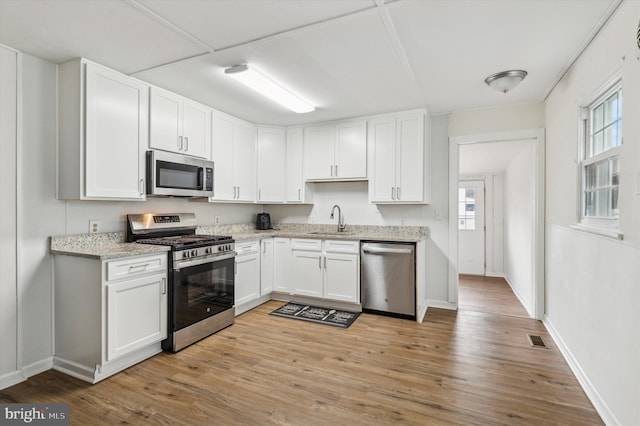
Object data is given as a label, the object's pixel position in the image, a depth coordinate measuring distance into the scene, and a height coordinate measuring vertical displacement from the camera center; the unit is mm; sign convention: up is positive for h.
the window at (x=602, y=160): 2088 +358
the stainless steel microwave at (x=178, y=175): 3016 +358
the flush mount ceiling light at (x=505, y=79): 2795 +1158
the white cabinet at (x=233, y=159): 3818 +653
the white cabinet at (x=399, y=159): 3828 +632
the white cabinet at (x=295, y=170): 4559 +585
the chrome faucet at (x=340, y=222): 4495 -148
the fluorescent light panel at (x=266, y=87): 2693 +1149
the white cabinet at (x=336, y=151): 4160 +799
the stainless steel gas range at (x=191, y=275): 2818 -602
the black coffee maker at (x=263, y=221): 4754 -146
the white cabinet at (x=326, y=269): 3844 -705
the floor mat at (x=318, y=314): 3578 -1202
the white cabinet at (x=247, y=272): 3674 -717
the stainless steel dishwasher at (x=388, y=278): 3584 -754
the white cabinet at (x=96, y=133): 2529 +635
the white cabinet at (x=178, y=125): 3070 +881
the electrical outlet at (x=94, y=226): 2828 -134
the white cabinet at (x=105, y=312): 2344 -776
